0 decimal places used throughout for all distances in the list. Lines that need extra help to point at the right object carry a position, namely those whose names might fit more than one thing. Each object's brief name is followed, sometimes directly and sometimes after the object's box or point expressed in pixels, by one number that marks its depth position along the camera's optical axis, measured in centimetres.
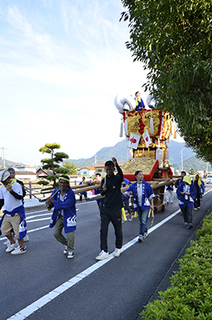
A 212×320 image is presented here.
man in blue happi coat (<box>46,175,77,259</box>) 437
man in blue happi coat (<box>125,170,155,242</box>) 546
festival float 902
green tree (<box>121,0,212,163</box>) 379
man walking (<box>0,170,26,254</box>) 461
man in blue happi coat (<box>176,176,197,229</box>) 689
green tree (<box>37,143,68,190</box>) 1800
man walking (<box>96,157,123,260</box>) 438
